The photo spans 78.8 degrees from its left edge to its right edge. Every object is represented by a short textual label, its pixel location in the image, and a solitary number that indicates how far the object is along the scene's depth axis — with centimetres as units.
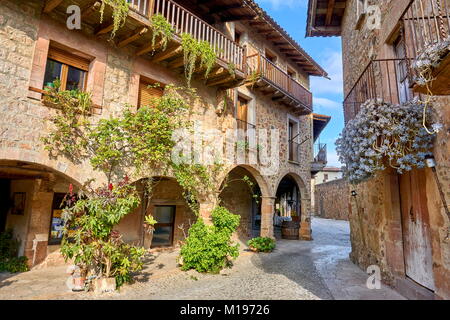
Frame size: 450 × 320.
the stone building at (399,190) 355
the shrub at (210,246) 642
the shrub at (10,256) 613
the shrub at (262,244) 930
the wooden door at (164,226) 904
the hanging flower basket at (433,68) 260
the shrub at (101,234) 461
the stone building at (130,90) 452
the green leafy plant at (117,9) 490
